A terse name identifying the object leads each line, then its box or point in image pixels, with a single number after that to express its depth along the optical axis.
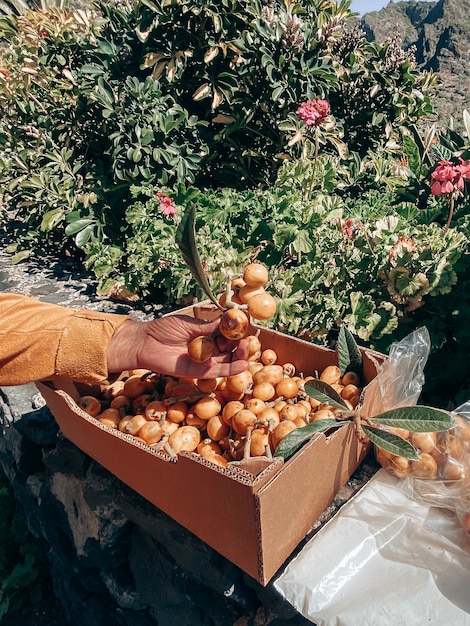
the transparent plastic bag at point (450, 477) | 0.51
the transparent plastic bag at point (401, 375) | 0.57
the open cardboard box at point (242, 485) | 0.43
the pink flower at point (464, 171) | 0.79
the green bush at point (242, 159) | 0.84
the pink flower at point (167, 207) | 1.11
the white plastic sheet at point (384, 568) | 0.43
